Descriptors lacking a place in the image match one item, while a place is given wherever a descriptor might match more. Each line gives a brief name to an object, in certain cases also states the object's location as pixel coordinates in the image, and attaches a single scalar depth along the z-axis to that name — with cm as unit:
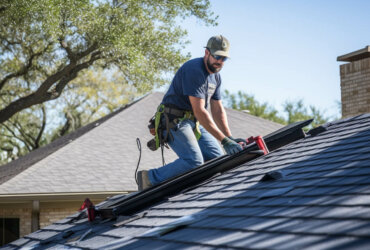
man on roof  509
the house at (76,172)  1190
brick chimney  1196
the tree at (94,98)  2784
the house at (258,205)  252
